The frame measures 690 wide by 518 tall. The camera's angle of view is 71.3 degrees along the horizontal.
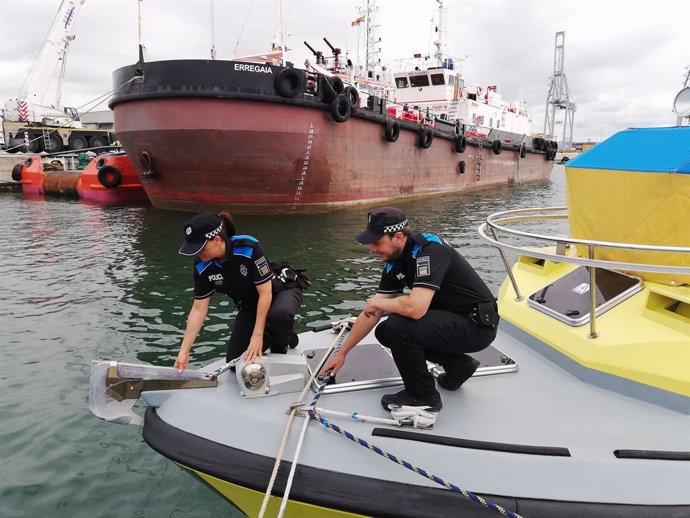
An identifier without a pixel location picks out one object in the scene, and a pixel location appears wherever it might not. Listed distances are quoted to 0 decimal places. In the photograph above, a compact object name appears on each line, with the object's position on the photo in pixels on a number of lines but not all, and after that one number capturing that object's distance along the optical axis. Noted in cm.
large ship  1358
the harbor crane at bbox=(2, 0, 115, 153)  3509
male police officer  274
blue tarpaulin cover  327
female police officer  318
